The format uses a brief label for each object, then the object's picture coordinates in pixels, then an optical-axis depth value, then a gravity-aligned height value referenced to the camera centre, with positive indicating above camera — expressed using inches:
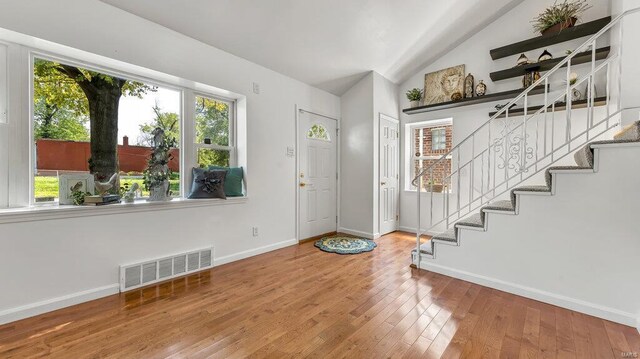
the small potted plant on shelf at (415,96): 180.7 +57.9
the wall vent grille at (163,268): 98.1 -37.3
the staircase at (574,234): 77.8 -19.3
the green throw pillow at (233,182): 132.4 -1.8
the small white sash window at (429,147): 177.8 +22.8
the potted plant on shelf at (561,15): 128.7 +83.4
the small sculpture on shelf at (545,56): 133.9 +64.0
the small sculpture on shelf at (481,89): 155.1 +53.9
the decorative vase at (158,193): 109.3 -6.1
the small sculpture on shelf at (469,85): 160.2 +58.4
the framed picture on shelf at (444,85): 166.2 +62.5
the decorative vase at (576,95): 125.7 +41.3
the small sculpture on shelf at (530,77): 137.3 +54.2
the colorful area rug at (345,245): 146.6 -40.1
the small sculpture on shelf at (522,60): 139.9 +64.5
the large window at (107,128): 91.4 +20.8
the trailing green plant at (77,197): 91.6 -6.6
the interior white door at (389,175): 178.6 +2.6
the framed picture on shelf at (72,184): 91.0 -2.0
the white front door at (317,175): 168.6 +2.4
